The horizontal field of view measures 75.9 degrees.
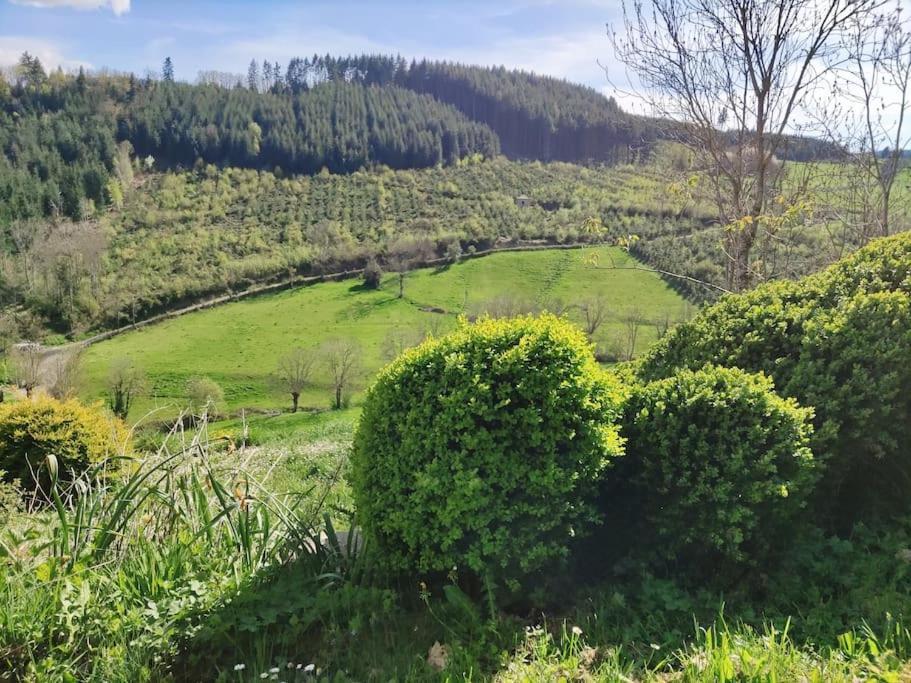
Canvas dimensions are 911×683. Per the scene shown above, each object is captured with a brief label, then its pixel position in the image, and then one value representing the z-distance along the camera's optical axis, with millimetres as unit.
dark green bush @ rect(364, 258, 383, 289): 87000
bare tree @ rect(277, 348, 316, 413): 56000
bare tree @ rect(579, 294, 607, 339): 63562
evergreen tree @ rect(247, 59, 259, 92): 172488
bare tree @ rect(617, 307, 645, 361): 57375
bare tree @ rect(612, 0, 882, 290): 6883
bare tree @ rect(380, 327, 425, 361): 60125
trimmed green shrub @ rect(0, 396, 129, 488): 9977
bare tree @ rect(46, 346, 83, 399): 52094
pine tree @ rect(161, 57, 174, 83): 163300
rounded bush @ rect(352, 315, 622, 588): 3168
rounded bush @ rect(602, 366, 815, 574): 3252
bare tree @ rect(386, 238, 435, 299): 91000
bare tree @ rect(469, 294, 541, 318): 62531
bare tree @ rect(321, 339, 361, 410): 55750
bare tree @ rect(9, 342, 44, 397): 52812
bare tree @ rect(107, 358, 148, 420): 53781
